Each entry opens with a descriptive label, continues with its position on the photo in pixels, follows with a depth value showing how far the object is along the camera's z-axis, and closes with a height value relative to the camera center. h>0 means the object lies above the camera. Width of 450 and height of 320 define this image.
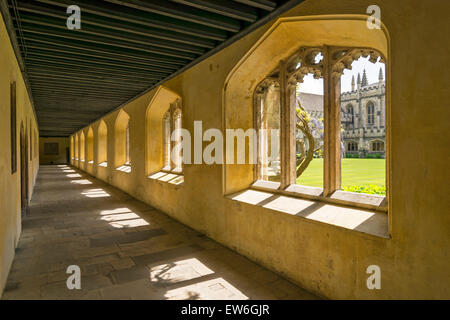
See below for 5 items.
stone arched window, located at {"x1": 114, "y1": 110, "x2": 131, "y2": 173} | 10.92 +0.53
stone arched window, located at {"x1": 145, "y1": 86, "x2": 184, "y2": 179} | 7.33 +0.45
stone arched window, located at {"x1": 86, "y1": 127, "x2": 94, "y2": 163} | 17.41 +0.63
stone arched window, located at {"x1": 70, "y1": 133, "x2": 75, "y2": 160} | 24.89 +0.61
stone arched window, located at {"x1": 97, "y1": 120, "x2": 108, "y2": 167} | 13.93 +0.58
